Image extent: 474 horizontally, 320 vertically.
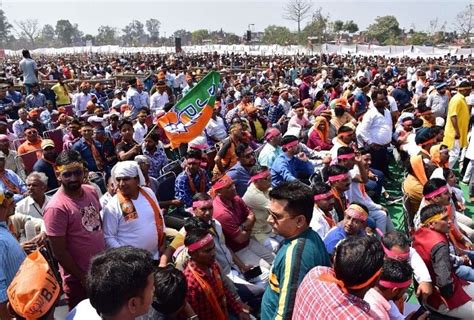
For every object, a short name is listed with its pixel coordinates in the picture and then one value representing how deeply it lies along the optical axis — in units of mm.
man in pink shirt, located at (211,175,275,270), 4465
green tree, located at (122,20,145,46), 148738
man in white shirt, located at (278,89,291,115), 11222
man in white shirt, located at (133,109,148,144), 8195
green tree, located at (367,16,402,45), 78688
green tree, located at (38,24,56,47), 138412
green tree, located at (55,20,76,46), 133750
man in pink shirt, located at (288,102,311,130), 9102
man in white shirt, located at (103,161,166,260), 3533
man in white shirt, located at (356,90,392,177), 7590
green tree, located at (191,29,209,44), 112688
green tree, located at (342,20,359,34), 86062
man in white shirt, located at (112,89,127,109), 12169
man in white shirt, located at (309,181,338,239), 4391
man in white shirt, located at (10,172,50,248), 4284
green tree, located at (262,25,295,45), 81150
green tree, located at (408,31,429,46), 69500
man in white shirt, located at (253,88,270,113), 11927
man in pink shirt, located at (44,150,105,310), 3148
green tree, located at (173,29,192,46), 128200
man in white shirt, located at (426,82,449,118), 10242
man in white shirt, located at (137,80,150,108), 11416
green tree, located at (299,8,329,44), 66875
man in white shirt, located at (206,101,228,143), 8695
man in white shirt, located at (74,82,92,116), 11781
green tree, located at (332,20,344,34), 85031
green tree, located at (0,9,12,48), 112500
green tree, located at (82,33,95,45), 128031
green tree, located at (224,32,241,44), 93250
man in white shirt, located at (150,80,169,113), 11367
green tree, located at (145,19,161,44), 161138
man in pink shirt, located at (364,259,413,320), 3061
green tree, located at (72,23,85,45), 136150
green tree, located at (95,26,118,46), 134238
